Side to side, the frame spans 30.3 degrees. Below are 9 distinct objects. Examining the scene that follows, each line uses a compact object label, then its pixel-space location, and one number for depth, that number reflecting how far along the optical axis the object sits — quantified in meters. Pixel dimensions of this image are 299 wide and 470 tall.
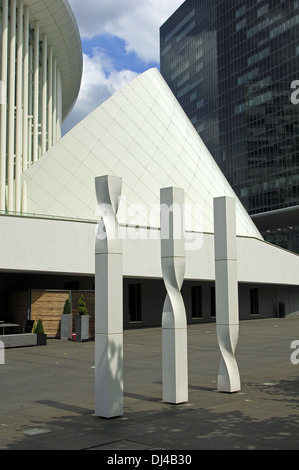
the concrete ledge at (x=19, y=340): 18.62
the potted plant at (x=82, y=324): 20.94
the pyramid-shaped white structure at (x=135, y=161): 26.11
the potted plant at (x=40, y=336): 19.66
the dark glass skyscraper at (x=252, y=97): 81.75
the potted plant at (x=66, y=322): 21.53
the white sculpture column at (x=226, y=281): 10.34
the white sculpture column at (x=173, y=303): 9.22
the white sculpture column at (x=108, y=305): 8.20
